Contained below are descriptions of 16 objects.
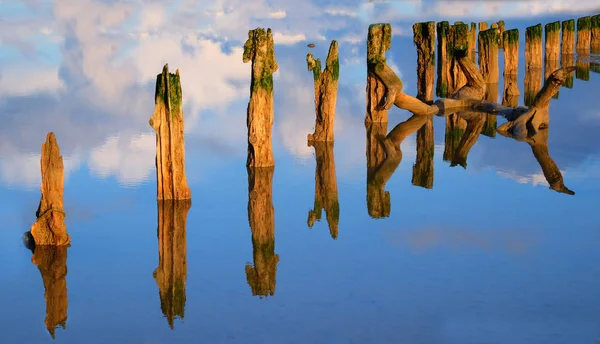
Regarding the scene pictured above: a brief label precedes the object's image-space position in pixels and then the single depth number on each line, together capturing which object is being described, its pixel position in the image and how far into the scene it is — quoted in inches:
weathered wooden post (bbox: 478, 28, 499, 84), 967.6
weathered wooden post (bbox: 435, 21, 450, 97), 943.7
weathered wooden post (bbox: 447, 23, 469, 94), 925.2
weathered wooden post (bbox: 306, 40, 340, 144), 665.6
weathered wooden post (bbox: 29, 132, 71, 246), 428.8
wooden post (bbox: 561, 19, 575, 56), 1348.4
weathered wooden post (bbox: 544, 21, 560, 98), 1224.8
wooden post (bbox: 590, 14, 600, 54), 1432.1
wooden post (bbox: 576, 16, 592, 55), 1413.6
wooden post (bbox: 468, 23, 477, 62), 1179.1
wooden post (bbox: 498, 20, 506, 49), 1296.5
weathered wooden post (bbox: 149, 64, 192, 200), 492.4
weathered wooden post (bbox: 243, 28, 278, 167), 567.2
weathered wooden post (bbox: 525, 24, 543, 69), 1116.5
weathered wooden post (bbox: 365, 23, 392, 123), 749.3
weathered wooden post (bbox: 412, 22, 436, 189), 869.8
